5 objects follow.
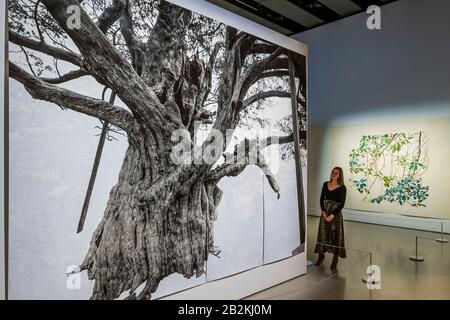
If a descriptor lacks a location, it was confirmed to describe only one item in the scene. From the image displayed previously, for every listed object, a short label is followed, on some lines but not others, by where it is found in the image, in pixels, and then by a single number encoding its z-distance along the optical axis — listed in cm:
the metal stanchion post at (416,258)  499
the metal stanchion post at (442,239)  615
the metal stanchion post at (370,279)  393
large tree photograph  218
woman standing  459
